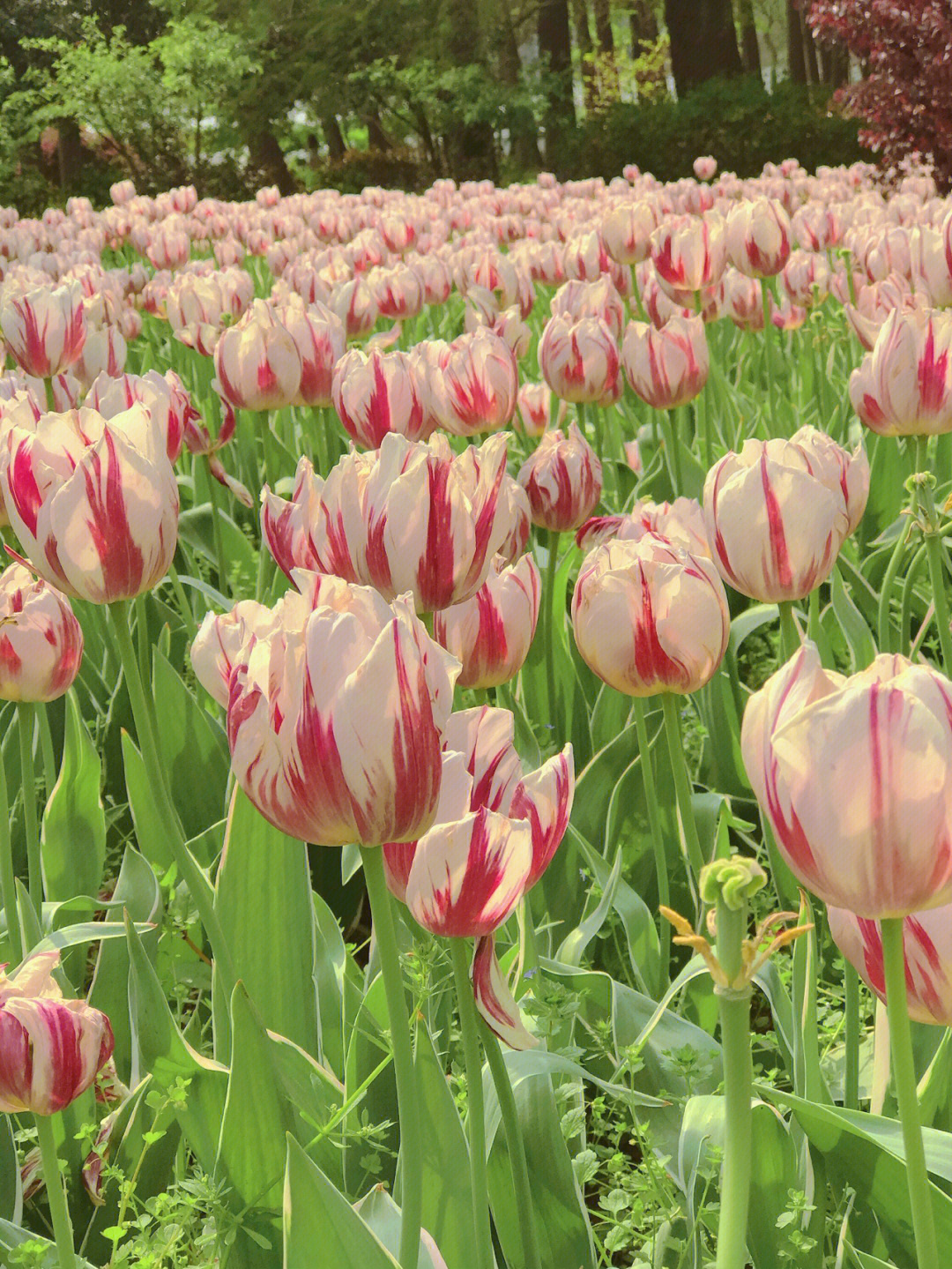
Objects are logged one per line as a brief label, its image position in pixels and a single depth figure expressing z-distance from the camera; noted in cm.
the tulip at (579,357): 281
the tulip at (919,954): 88
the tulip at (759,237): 336
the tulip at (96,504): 126
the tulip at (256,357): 262
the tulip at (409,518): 123
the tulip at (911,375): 210
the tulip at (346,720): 81
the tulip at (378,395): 209
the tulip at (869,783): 68
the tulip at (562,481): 216
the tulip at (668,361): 280
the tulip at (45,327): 280
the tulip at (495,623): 151
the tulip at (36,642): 156
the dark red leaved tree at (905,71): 780
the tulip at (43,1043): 113
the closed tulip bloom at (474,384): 226
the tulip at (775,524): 141
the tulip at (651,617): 129
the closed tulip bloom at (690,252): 325
